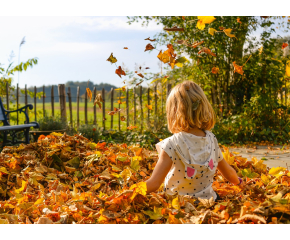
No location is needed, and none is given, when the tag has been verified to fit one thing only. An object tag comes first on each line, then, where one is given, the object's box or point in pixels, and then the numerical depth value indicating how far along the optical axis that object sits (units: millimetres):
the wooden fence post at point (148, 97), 7027
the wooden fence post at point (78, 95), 7017
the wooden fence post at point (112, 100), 7254
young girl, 1631
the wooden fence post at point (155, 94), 7172
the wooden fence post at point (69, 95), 6755
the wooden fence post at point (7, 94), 6351
